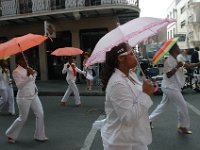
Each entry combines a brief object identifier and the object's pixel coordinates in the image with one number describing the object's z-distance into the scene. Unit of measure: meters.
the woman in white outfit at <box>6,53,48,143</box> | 3.61
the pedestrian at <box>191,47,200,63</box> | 10.64
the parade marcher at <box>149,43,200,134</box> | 3.71
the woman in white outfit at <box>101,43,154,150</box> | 1.70
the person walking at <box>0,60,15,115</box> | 5.78
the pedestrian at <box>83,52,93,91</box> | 8.85
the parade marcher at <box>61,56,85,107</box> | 6.39
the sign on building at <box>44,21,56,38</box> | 10.46
